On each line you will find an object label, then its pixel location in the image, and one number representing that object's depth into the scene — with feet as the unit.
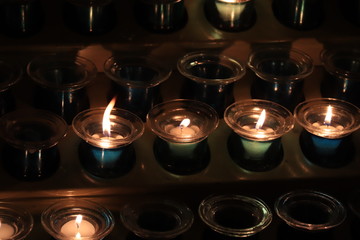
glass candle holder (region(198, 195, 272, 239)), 3.67
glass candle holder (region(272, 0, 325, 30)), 4.19
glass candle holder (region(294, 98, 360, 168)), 3.87
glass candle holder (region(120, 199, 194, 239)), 3.62
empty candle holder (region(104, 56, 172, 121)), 3.89
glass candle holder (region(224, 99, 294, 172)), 3.81
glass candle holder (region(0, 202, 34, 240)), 3.56
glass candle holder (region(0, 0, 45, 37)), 3.94
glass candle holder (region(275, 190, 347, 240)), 3.71
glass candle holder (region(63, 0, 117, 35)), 3.99
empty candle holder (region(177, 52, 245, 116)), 3.93
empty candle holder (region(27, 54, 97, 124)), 3.83
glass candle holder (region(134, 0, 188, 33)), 4.05
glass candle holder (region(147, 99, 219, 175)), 3.78
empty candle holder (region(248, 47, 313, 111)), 4.00
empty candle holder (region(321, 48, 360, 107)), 4.07
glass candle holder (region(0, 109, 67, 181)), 3.65
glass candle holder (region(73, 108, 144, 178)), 3.71
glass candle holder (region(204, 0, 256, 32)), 4.12
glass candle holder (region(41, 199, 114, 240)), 3.56
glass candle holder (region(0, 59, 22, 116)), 3.80
